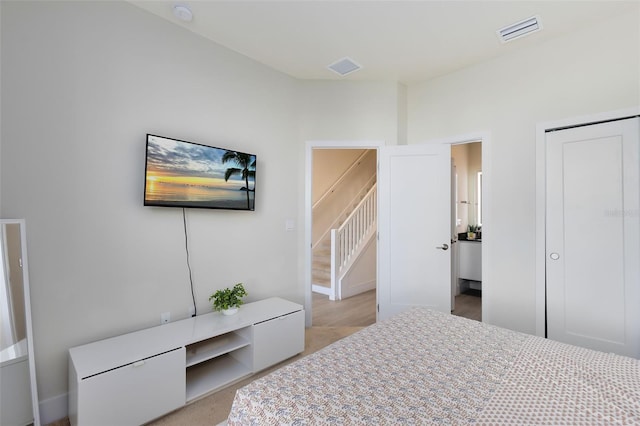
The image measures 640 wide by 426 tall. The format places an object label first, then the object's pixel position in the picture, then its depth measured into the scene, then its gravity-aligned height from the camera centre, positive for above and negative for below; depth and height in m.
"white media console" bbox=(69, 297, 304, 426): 1.68 -1.04
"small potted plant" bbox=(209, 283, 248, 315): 2.49 -0.78
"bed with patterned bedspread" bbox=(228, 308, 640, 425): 1.04 -0.75
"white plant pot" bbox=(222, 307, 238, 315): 2.53 -0.88
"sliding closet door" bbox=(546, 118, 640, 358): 2.31 -0.30
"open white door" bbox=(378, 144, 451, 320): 3.33 -0.27
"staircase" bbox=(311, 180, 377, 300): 4.66 -0.70
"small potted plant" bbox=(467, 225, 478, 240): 4.86 -0.49
